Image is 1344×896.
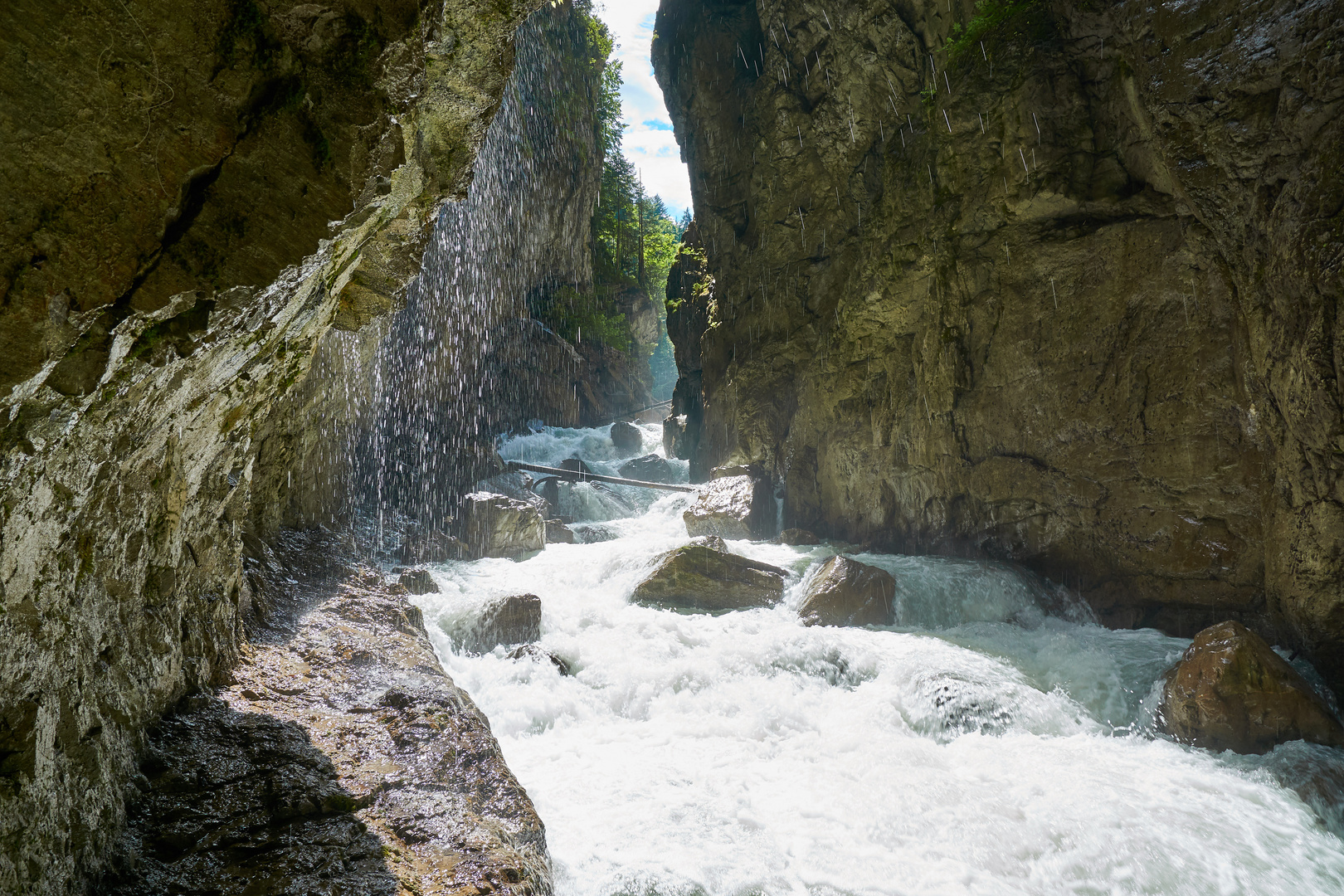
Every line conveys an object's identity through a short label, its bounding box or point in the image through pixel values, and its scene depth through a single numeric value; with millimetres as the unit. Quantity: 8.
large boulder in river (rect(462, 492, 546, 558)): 11617
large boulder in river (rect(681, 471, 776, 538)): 14000
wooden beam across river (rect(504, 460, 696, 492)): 16250
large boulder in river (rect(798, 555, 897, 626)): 8211
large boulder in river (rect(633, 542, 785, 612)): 8930
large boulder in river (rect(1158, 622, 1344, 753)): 4973
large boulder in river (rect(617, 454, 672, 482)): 21047
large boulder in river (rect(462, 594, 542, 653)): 7180
